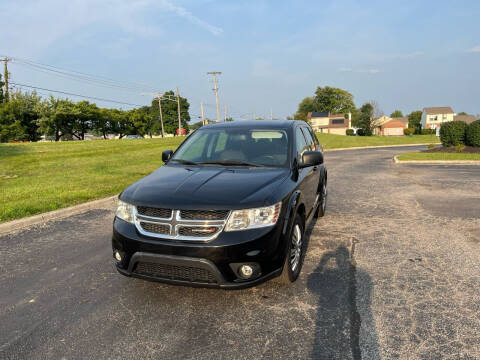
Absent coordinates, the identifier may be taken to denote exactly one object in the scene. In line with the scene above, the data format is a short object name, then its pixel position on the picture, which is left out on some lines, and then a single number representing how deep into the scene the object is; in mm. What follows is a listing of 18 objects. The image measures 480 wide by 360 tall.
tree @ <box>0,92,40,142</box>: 39938
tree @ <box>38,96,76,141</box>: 46969
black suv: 2908
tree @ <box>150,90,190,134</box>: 104000
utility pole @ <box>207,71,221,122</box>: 58344
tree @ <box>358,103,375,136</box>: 72188
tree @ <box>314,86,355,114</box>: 120625
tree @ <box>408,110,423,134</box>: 127625
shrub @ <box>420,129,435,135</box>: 77200
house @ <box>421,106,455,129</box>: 108812
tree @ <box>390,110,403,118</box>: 174250
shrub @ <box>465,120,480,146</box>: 18562
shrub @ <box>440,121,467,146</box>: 19859
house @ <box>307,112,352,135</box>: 101688
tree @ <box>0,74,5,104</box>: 33875
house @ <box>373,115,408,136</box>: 106938
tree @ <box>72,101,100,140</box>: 51562
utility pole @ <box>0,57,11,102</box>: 49969
